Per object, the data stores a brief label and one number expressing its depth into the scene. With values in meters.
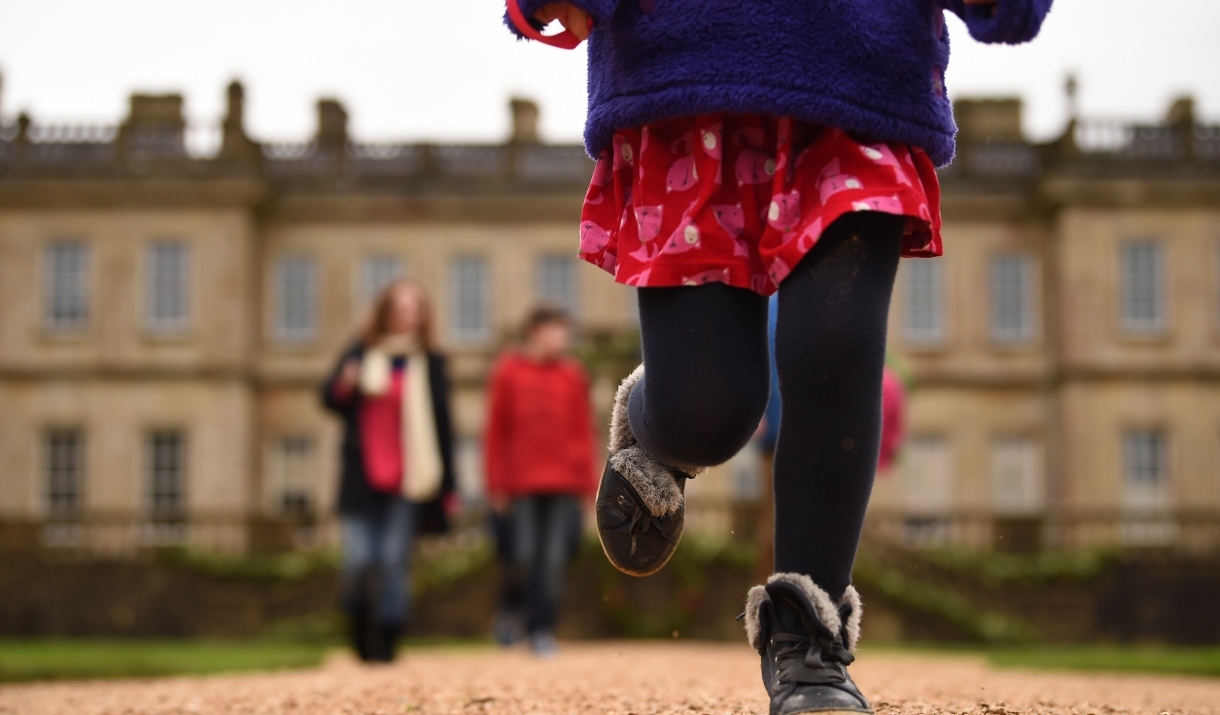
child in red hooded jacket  10.31
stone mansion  35.34
